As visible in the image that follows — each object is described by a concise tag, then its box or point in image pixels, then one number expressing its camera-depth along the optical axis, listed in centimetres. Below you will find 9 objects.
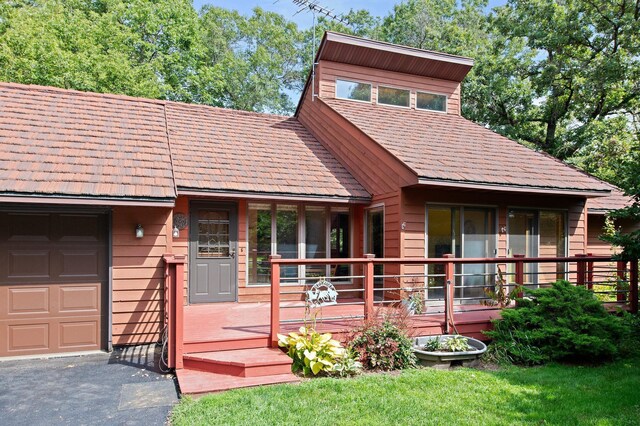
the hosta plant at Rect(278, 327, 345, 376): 480
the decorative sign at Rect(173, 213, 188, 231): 757
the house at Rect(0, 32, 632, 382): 573
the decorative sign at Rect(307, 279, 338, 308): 593
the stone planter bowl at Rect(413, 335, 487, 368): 523
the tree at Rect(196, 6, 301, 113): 2314
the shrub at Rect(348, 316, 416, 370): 512
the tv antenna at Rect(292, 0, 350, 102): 1200
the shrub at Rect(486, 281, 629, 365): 539
